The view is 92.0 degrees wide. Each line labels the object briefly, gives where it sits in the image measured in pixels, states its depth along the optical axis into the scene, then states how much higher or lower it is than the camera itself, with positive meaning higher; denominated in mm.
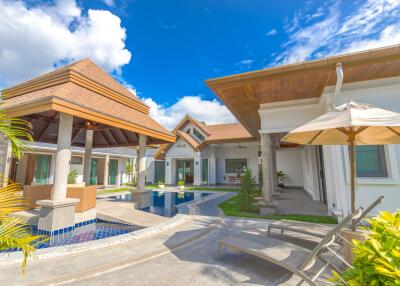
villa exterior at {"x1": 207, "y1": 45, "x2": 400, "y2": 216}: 5879 +2895
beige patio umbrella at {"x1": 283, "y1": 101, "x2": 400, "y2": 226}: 3221 +857
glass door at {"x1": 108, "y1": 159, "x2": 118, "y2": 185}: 25953 +79
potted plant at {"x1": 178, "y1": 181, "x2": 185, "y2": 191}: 19211 -1319
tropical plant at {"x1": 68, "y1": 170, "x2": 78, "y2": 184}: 17805 -387
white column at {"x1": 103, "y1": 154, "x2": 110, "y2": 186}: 23328 +561
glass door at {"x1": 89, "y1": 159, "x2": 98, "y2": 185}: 23997 +87
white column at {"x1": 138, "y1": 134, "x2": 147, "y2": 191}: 10562 +839
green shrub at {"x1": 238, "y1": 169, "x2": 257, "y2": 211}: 9117 -1001
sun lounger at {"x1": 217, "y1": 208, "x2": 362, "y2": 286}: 2898 -1464
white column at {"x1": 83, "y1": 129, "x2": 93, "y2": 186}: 11578 +1286
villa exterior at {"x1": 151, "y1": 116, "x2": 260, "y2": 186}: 23484 +2254
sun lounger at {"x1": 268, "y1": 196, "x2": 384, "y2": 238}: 4477 -1419
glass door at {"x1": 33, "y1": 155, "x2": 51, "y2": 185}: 19062 +400
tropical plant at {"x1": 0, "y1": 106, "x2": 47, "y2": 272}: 2088 -583
